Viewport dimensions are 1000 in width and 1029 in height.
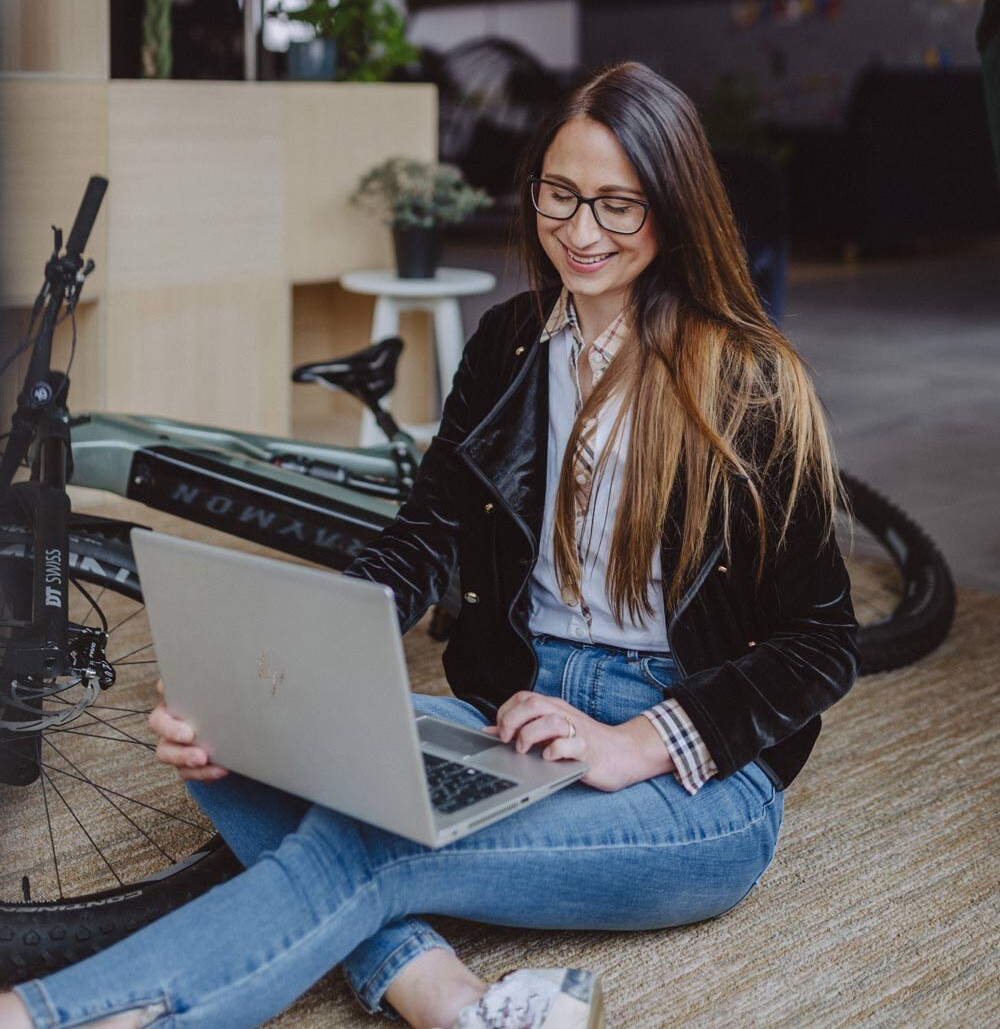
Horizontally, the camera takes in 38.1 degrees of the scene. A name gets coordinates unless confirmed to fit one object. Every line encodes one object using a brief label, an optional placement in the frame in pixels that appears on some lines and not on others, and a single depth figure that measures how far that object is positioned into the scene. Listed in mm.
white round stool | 3818
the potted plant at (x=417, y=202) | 3840
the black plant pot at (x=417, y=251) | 3854
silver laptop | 1123
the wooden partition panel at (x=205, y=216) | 3246
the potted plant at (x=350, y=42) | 3871
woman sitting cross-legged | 1278
